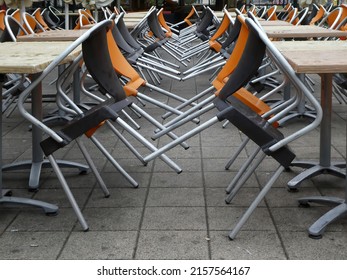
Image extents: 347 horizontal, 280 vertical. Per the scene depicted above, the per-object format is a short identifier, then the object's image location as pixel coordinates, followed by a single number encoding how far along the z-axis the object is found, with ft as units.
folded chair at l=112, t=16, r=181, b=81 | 16.70
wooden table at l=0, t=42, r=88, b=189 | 8.99
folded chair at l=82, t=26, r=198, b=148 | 12.38
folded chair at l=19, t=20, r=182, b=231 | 9.65
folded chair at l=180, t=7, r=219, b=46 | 29.36
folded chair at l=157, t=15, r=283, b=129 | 10.91
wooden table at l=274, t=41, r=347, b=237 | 8.86
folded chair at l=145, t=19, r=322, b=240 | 9.05
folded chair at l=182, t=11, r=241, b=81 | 17.57
